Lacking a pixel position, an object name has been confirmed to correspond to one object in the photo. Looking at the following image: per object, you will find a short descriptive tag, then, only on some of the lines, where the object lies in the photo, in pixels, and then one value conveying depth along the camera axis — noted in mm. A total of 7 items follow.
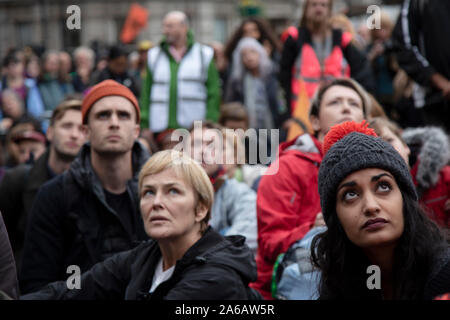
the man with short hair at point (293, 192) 8672
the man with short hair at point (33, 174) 11133
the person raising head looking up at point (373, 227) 5727
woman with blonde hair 7148
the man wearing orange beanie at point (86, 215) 9203
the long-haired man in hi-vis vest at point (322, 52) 13836
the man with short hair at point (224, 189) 9859
